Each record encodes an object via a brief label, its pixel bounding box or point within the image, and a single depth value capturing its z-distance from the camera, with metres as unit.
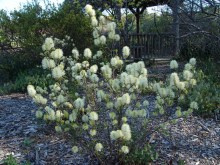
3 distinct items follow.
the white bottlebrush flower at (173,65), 1.86
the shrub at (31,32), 6.34
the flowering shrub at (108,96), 1.77
